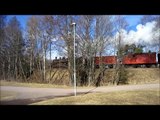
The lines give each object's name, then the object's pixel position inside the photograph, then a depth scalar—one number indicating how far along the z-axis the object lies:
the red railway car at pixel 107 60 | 16.32
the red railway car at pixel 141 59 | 18.78
